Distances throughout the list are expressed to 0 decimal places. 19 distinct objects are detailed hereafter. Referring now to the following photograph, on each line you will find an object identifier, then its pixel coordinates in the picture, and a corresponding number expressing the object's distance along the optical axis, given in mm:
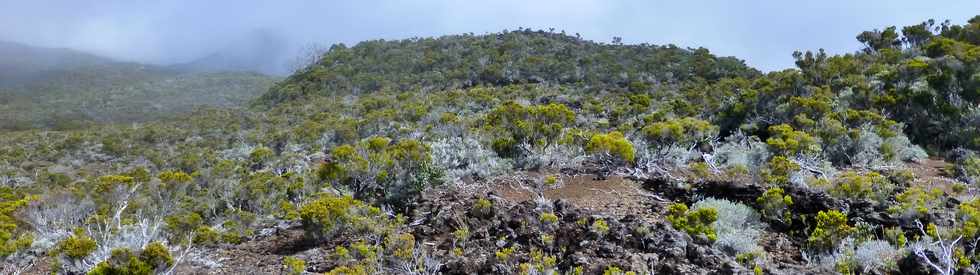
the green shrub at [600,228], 4773
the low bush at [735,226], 4637
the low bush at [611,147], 7375
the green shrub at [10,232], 5087
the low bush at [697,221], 4820
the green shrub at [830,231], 4570
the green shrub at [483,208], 5551
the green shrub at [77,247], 4441
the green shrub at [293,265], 4379
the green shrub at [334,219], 5344
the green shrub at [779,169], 6250
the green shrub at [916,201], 4936
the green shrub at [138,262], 4098
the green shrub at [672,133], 8102
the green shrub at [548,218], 4973
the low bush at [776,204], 5363
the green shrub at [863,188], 5559
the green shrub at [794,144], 7645
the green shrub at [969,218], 4258
